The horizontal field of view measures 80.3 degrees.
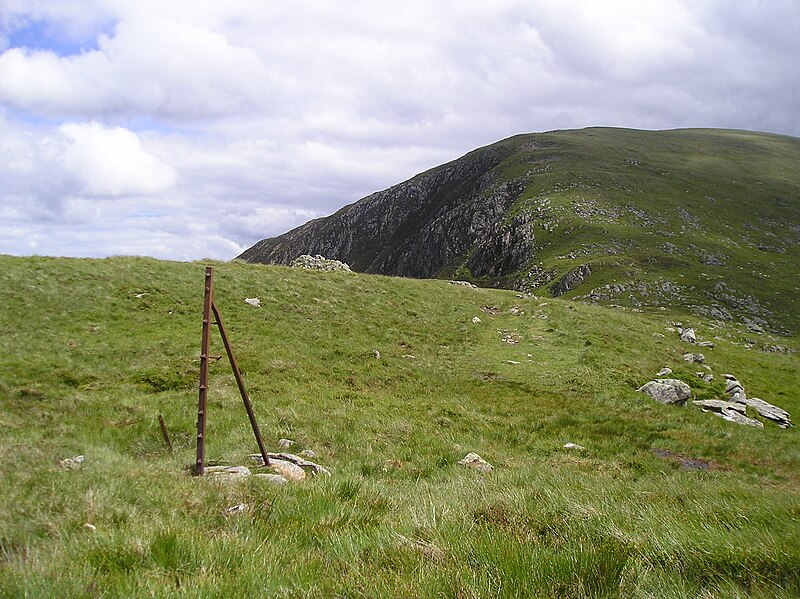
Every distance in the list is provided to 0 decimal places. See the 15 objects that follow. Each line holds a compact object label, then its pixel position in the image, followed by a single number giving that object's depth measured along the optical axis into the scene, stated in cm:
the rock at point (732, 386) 2554
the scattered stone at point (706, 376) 2680
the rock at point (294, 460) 1087
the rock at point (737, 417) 2159
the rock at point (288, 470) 977
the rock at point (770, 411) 2338
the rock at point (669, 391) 2236
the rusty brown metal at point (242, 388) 983
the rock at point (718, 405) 2250
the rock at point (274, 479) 835
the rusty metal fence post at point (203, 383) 931
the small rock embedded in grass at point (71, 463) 820
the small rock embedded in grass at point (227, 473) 858
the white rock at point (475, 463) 1247
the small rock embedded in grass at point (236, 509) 627
